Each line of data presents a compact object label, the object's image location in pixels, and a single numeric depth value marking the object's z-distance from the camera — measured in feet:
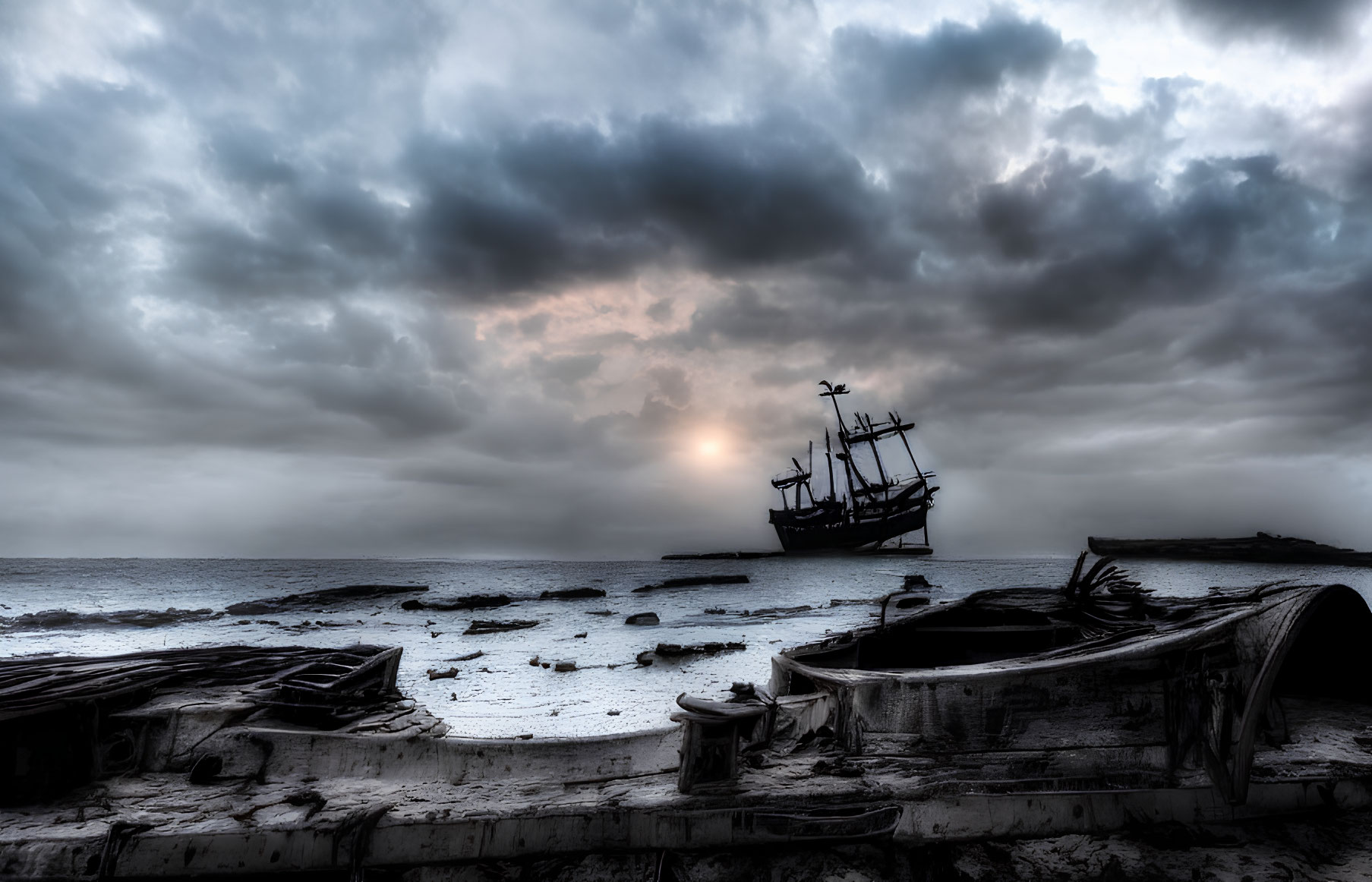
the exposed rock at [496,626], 74.49
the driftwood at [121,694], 16.10
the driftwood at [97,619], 83.61
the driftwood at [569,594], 132.79
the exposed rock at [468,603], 112.57
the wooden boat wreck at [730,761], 13.33
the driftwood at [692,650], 49.88
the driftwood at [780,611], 90.47
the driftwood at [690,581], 174.20
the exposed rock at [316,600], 107.96
